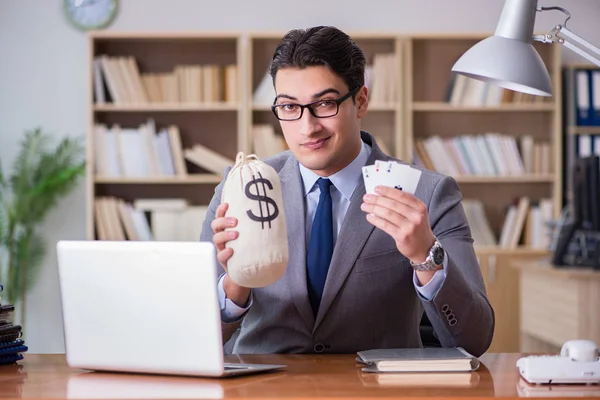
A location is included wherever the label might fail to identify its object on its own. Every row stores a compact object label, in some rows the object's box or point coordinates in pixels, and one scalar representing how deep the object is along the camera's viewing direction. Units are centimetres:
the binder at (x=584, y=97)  595
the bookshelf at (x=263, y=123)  577
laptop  233
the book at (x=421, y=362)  241
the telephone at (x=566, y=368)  233
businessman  273
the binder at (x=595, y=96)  596
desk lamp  250
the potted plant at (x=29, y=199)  577
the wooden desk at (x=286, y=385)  225
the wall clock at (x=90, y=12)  603
